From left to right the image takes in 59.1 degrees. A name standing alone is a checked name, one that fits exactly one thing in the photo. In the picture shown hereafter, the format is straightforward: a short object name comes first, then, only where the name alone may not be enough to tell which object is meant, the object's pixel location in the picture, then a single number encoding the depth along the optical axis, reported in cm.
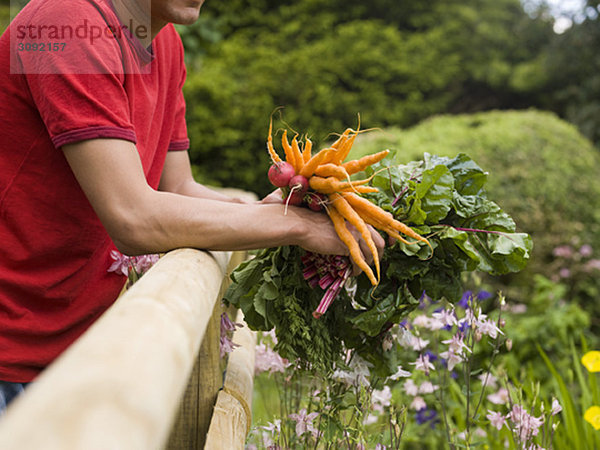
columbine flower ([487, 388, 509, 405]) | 252
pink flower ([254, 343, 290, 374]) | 199
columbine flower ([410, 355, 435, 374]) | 208
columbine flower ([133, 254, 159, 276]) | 161
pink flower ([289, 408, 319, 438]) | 174
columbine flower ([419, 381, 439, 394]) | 231
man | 123
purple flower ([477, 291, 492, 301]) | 317
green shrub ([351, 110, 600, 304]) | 499
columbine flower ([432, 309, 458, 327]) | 198
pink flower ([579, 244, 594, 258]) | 477
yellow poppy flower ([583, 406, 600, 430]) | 181
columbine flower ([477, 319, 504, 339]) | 192
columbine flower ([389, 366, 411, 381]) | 173
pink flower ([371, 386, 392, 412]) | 207
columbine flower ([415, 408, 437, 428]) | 280
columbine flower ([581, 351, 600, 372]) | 184
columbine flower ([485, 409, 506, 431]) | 210
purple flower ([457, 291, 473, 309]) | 279
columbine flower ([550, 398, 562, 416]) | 195
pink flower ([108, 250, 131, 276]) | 160
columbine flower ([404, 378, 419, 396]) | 256
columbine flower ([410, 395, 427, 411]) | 254
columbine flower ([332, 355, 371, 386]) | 169
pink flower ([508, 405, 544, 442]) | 191
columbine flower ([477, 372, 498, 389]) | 290
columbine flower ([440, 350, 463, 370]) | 202
